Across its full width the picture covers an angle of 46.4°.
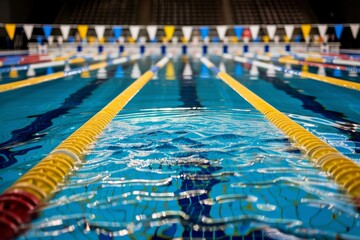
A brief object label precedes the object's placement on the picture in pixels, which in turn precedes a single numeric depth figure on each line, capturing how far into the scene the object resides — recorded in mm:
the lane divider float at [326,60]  9883
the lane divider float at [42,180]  1681
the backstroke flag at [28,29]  12661
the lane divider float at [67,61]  8984
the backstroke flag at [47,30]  14695
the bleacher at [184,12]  19391
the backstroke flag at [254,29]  14015
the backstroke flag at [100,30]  13930
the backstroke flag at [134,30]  14555
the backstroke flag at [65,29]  13797
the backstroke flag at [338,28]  13310
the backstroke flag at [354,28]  12133
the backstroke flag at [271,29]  13734
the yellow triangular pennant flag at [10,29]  12277
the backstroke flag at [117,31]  15664
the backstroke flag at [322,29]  13579
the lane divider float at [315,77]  6134
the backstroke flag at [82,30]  14268
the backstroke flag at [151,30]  14987
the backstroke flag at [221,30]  14498
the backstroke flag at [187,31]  14272
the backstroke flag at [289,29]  13586
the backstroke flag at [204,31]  15137
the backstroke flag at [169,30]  14844
